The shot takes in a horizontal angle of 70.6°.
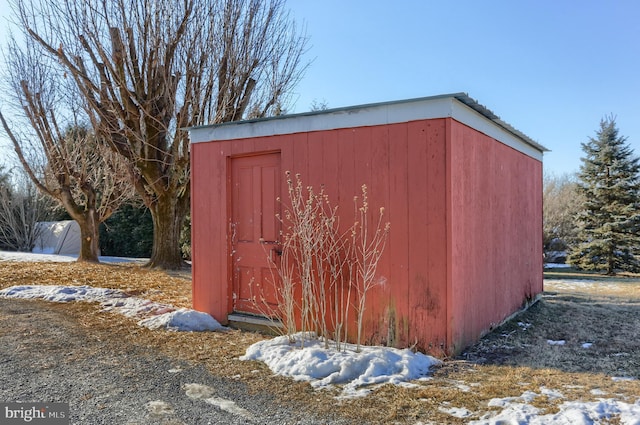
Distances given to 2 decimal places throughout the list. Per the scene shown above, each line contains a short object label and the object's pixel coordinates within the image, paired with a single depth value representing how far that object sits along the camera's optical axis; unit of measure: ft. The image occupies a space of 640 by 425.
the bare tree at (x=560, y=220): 62.54
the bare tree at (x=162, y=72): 31.71
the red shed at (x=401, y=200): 13.96
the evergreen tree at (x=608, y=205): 51.78
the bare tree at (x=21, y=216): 64.44
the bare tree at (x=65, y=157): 39.96
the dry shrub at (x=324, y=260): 14.79
